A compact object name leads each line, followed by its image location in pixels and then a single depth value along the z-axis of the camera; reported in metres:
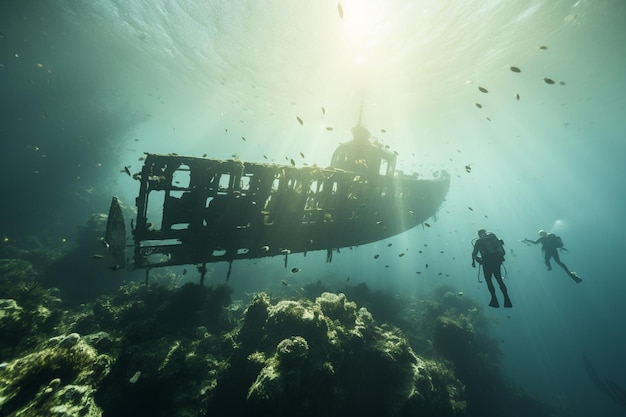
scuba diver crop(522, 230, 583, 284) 15.49
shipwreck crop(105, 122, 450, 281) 7.66
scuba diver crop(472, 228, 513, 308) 9.93
